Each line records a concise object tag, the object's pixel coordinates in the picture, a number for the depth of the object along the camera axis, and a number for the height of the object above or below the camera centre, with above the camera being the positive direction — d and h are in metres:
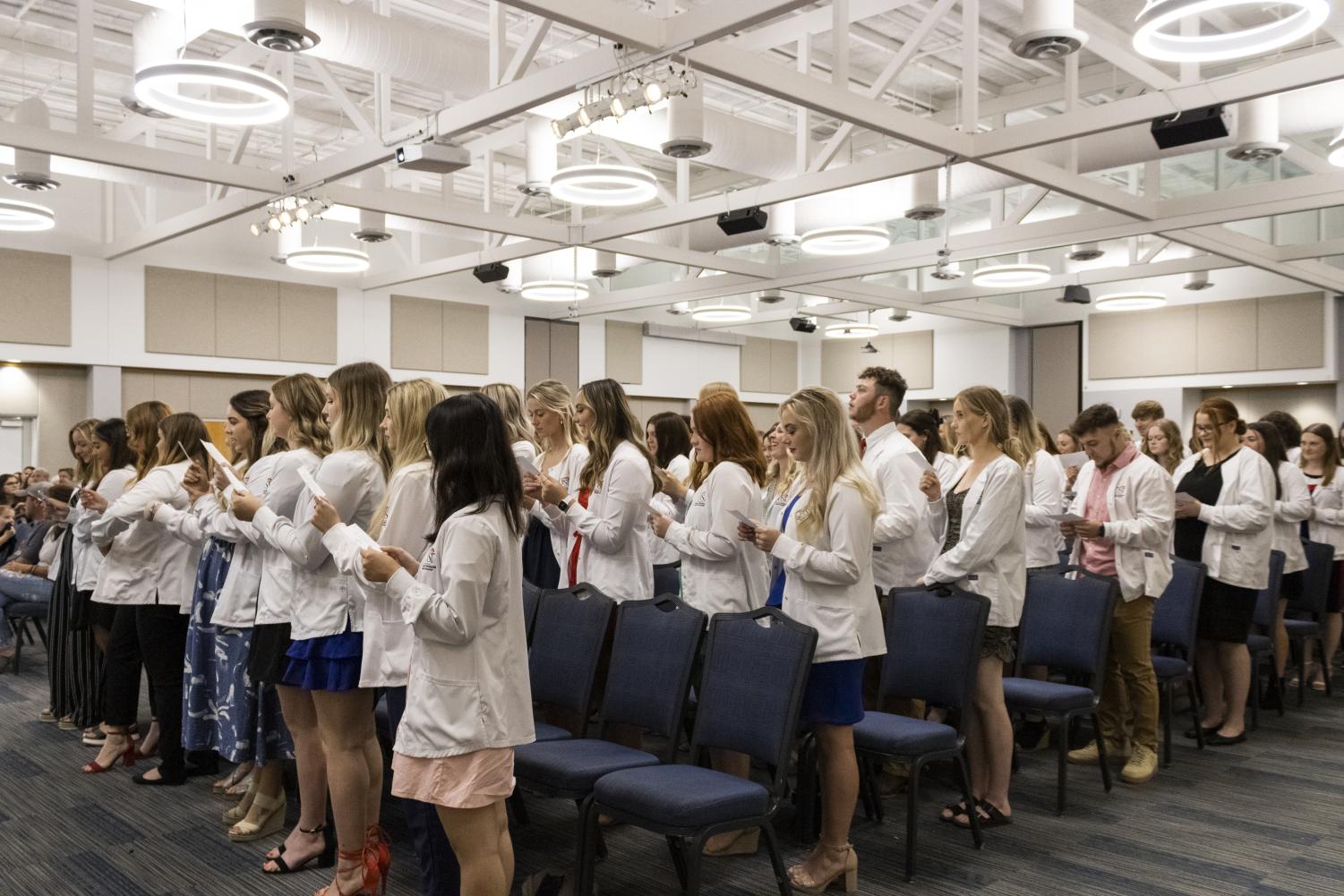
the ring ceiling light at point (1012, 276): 9.59 +1.50
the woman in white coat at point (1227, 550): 5.03 -0.56
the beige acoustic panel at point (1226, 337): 12.48 +1.22
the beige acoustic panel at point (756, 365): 16.11 +1.05
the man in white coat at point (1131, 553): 4.47 -0.51
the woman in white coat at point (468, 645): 2.31 -0.49
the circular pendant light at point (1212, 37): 3.74 +1.55
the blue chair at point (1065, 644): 4.00 -0.87
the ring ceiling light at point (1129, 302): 11.55 +1.53
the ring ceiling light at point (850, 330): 14.16 +1.43
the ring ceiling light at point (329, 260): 8.69 +1.45
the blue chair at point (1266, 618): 5.22 -0.95
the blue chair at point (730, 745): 2.72 -0.93
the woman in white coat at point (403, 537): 2.69 -0.29
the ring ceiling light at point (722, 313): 12.16 +1.41
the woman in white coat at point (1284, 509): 5.74 -0.40
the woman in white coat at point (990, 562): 3.83 -0.48
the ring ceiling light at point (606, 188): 6.34 +1.53
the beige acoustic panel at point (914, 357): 15.62 +1.18
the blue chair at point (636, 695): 3.06 -0.86
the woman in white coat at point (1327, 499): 6.34 -0.38
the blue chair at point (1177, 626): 4.71 -0.88
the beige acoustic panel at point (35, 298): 9.73 +1.22
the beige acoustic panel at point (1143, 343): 13.03 +1.20
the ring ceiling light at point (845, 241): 7.88 +1.50
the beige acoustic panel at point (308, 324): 11.50 +1.18
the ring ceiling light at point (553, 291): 10.12 +1.40
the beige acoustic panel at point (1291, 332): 11.95 +1.23
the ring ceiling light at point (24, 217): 7.20 +1.47
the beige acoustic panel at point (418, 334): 12.45 +1.17
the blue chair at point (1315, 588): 5.91 -0.86
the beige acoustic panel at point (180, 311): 10.63 +1.20
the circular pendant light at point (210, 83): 4.30 +1.48
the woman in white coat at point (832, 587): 3.20 -0.49
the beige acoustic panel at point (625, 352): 14.56 +1.13
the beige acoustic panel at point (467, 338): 12.88 +1.15
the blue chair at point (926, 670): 3.39 -0.85
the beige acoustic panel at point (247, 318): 11.05 +1.19
